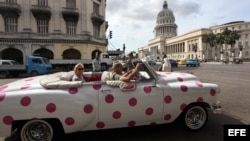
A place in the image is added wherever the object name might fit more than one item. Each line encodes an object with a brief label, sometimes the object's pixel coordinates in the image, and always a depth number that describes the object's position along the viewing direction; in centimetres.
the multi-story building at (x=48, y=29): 3491
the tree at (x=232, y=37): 8475
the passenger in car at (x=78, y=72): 488
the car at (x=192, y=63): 4416
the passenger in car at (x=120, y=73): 460
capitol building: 11425
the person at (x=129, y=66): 545
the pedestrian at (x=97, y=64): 1201
